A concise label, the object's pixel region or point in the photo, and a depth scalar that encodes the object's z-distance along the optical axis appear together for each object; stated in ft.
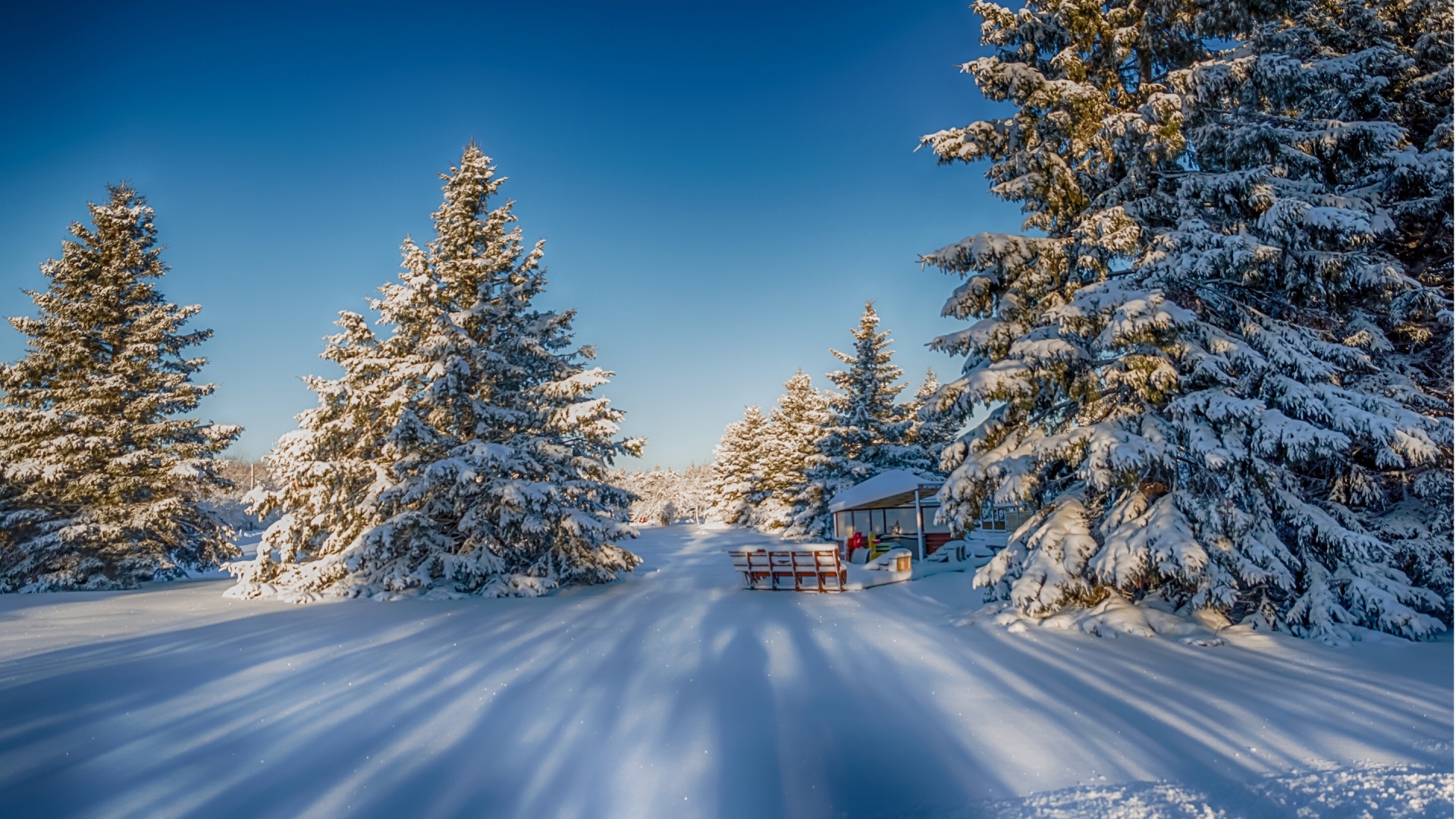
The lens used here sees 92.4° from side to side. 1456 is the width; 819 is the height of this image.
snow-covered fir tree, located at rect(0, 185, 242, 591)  58.29
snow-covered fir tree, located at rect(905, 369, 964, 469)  99.14
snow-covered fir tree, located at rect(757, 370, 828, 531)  119.55
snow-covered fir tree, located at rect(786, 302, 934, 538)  101.39
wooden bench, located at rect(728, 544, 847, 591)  50.85
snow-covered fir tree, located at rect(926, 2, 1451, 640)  28.19
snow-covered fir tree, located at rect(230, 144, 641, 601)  48.93
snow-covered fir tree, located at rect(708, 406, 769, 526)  158.20
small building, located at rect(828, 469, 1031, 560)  75.25
